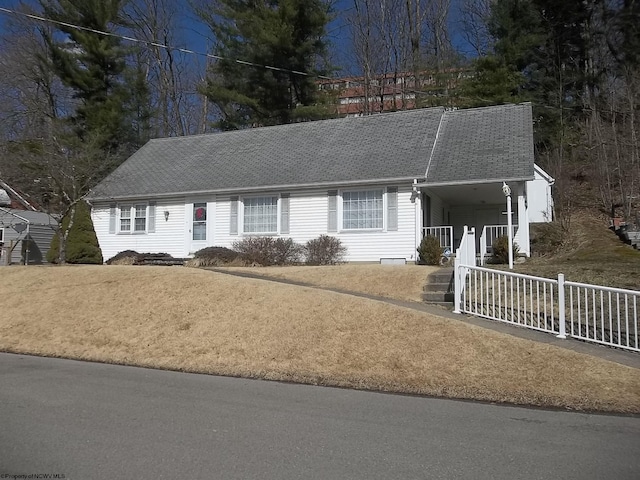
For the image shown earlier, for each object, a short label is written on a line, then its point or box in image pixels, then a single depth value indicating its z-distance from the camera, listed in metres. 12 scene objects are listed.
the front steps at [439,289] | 11.88
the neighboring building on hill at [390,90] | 33.31
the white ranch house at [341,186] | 17.91
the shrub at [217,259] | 18.31
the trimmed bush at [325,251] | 17.98
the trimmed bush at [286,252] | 18.33
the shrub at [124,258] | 20.16
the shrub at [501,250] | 16.47
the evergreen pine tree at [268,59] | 30.00
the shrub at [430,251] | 16.17
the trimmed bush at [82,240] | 20.41
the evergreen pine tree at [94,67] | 32.41
